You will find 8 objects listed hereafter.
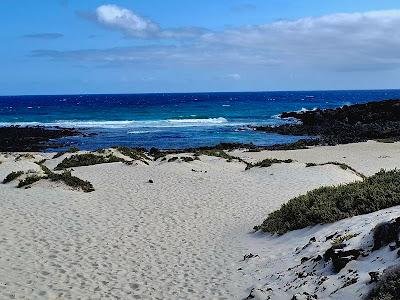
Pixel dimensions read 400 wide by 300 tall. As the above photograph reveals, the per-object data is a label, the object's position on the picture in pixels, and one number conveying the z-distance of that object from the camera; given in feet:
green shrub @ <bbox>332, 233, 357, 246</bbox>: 28.81
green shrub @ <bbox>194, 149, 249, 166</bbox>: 92.63
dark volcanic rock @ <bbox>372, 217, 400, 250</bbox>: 25.11
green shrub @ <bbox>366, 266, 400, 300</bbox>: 19.24
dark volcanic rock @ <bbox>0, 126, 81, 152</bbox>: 148.15
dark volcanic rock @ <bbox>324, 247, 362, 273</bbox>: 25.09
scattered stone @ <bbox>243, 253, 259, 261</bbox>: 33.50
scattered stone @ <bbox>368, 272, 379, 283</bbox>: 21.54
